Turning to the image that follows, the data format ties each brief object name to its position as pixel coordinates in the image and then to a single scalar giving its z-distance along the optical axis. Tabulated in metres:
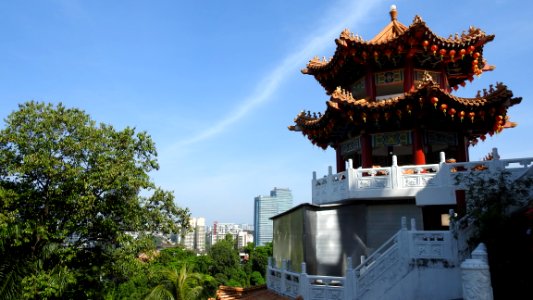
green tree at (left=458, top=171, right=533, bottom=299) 7.21
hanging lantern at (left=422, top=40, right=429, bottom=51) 13.04
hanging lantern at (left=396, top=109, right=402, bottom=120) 12.65
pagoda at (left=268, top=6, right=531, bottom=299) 11.50
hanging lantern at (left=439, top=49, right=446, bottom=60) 13.33
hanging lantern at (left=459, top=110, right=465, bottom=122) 12.55
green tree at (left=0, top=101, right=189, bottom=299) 14.10
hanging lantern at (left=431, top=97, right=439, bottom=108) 12.07
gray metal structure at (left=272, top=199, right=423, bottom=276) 12.12
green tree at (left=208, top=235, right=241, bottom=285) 67.25
